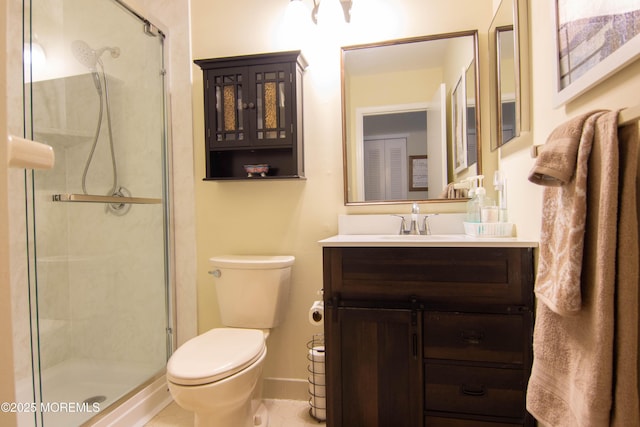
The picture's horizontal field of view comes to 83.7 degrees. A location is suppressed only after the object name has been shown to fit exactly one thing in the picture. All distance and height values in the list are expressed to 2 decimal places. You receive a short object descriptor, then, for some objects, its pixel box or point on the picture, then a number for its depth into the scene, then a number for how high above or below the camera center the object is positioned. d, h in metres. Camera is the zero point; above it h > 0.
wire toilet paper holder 1.75 -0.85
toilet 1.32 -0.56
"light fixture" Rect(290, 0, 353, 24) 1.82 +1.06
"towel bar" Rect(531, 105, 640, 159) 0.64 +0.17
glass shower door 1.58 +0.05
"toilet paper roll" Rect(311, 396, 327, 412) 1.75 -0.94
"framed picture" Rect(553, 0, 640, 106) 0.71 +0.38
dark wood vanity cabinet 1.30 -0.48
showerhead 1.73 +0.81
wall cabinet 1.84 +0.58
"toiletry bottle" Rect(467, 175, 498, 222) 1.54 +0.02
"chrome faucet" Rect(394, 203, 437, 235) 1.78 -0.07
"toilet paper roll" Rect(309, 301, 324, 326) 1.62 -0.47
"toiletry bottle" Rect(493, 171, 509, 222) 1.55 +0.08
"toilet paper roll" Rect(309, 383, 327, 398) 1.75 -0.88
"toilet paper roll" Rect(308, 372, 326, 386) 1.76 -0.82
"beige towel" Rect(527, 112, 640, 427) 0.67 -0.18
